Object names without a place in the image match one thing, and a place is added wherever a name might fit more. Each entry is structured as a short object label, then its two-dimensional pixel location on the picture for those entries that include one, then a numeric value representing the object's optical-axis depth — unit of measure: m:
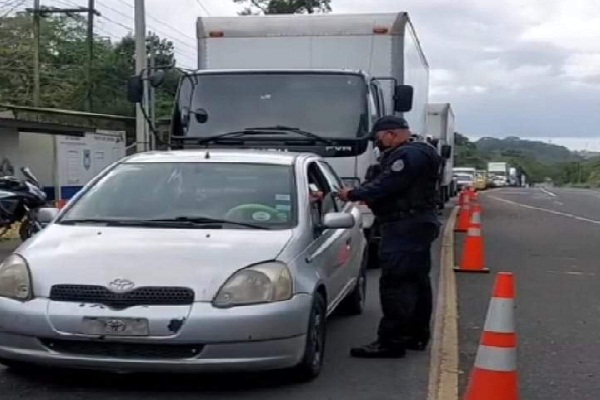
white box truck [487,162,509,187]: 88.94
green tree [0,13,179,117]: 52.91
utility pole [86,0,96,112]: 42.22
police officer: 6.93
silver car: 5.64
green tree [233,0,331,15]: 51.28
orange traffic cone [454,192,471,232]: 20.20
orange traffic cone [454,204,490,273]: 12.60
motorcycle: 14.09
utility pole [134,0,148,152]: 22.28
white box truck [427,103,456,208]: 31.11
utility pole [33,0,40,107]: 39.62
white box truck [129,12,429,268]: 11.71
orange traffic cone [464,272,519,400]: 5.21
